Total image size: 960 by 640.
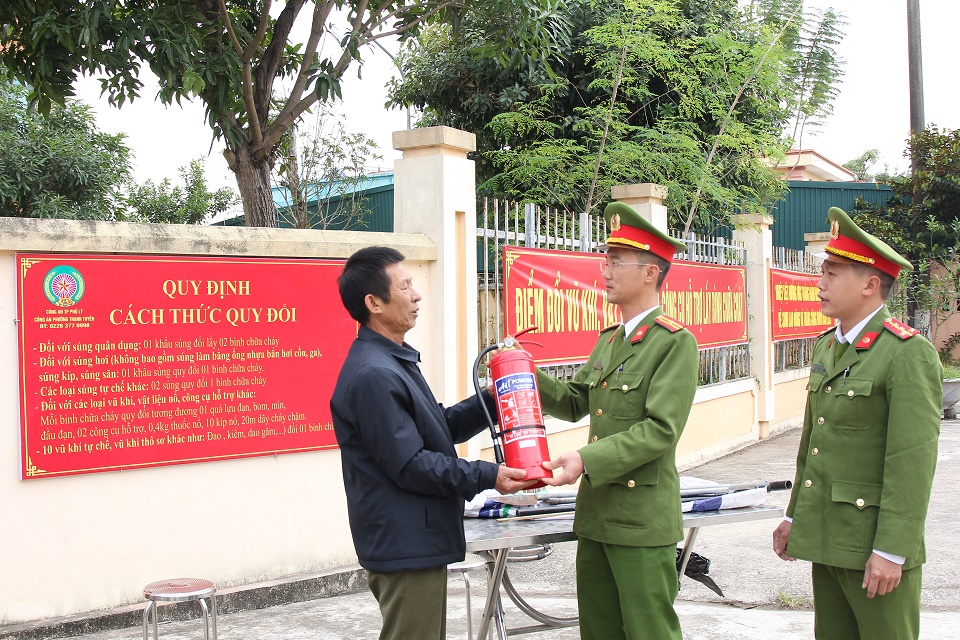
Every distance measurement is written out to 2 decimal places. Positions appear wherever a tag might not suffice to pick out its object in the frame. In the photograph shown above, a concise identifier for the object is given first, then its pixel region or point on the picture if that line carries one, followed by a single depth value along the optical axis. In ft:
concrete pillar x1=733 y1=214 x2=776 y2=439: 34.96
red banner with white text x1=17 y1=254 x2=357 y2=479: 14.01
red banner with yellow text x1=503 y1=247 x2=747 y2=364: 20.04
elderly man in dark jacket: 8.16
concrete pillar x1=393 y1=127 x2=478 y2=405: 18.31
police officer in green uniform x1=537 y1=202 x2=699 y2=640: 9.02
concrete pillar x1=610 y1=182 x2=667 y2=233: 26.61
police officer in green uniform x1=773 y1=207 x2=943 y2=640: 8.46
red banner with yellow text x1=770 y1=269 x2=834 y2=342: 36.17
